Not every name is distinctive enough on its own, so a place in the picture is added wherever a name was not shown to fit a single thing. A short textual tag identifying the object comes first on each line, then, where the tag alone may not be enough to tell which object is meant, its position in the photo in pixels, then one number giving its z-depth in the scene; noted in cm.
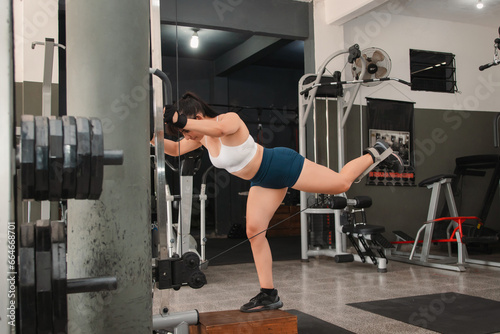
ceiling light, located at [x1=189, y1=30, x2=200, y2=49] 763
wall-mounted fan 547
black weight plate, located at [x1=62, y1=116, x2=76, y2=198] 104
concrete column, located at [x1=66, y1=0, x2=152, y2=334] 163
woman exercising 259
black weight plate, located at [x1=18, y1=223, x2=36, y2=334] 99
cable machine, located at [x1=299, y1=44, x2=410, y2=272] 529
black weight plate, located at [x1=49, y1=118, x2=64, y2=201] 103
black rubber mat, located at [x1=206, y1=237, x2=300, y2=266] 590
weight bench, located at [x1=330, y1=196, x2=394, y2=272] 490
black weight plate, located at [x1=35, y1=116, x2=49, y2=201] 102
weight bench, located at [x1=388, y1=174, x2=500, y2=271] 512
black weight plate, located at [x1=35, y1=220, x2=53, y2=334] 101
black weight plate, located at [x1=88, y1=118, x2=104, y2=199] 107
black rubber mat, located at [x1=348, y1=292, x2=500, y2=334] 267
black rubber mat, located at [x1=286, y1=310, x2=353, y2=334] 259
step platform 216
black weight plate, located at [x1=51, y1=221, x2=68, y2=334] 102
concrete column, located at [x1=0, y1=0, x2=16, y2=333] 98
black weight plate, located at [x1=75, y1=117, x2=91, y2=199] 105
